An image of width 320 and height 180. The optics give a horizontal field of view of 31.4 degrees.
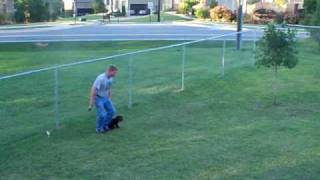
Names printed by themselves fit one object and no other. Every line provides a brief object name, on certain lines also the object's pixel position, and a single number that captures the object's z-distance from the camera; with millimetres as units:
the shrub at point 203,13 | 59344
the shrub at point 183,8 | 71281
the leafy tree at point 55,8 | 64556
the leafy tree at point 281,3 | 57406
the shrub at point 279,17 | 47878
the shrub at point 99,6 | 87812
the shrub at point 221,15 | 52969
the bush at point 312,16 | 27750
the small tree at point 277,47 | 15188
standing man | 11508
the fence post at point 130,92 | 13900
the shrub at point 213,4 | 62656
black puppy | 12031
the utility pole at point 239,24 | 25811
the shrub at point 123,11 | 85475
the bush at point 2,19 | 54062
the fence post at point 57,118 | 11721
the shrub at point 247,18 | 51244
